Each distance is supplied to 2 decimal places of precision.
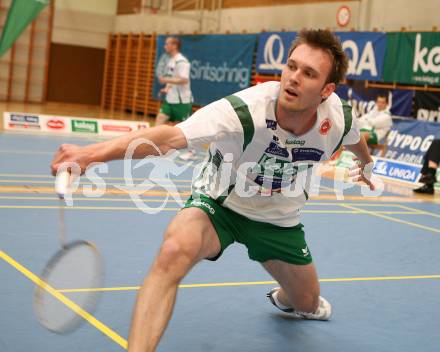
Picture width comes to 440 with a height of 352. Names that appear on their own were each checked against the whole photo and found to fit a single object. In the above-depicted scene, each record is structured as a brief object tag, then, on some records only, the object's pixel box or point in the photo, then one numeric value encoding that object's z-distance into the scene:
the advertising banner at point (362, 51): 15.39
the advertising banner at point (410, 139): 13.35
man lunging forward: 2.94
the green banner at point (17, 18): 16.44
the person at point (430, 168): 11.09
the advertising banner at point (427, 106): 14.08
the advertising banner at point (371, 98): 14.73
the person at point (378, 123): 13.75
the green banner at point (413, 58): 14.06
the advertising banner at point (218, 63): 19.79
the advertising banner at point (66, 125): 15.30
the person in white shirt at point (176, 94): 12.41
